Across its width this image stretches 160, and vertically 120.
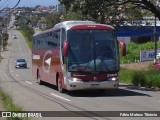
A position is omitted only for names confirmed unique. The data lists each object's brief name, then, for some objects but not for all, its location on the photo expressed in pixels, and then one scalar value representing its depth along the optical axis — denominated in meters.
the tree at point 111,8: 27.56
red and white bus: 21.27
